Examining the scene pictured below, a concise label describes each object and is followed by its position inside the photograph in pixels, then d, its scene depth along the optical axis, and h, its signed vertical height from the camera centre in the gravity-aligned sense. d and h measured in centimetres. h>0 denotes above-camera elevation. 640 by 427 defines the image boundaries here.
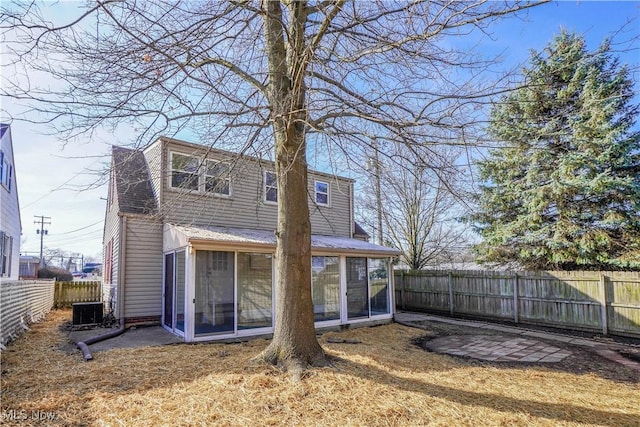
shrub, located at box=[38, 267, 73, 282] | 2208 -156
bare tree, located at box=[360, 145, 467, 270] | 1558 +90
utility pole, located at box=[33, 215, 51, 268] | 3806 +285
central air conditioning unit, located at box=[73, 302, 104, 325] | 966 -173
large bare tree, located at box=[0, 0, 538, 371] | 409 +219
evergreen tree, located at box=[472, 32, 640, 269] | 1012 +169
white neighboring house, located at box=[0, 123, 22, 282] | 1120 +123
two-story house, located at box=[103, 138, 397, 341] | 782 -35
